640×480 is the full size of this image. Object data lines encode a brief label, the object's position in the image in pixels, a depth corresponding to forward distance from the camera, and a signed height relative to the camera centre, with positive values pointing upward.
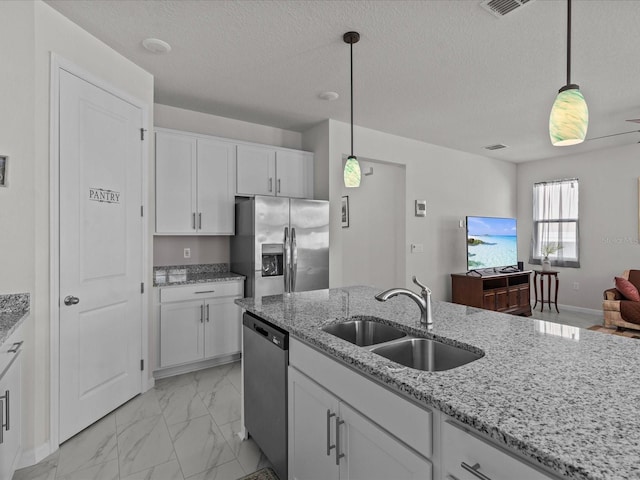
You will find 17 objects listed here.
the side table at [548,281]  5.86 -0.73
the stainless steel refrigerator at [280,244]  3.59 -0.07
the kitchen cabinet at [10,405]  1.57 -0.80
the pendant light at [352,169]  2.52 +0.50
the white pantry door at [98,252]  2.31 -0.11
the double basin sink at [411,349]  1.46 -0.49
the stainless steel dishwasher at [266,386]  1.78 -0.82
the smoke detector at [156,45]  2.55 +1.42
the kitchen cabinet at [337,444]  1.10 -0.75
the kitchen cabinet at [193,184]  3.45 +0.55
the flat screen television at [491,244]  5.53 -0.08
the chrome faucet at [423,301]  1.67 -0.30
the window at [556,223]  6.05 +0.30
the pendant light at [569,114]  1.31 +0.47
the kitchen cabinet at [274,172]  3.92 +0.78
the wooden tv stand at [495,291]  5.24 -0.80
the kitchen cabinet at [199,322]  3.26 -0.82
